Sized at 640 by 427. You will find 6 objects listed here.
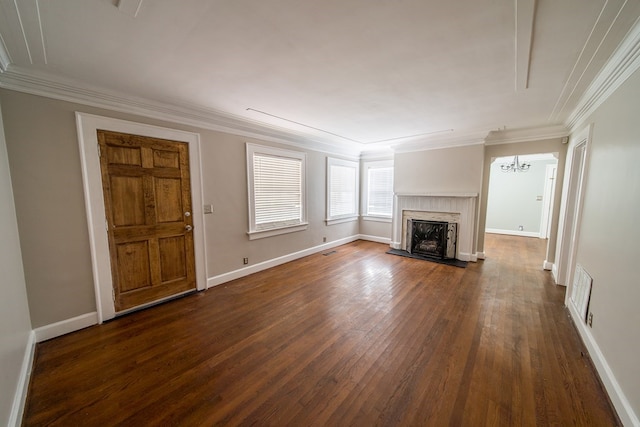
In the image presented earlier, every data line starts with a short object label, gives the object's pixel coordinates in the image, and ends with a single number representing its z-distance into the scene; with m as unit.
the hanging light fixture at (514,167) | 6.00
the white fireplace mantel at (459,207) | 4.57
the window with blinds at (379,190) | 6.03
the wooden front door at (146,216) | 2.57
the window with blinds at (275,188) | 3.88
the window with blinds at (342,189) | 5.44
